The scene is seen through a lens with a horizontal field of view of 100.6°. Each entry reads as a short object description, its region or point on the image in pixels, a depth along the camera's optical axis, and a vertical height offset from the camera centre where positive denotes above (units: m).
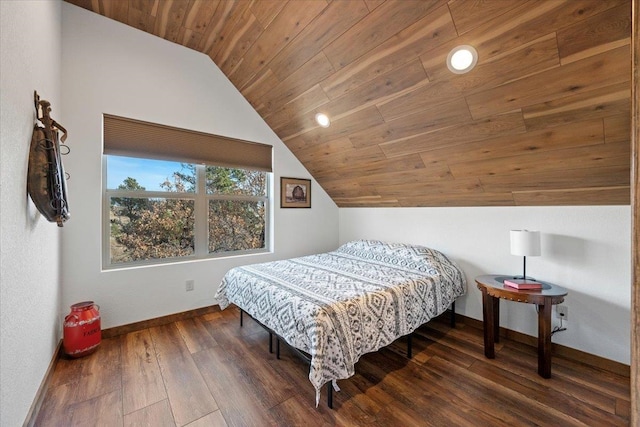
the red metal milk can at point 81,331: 2.15 -0.95
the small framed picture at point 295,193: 3.79 +0.31
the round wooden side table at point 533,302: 1.96 -0.70
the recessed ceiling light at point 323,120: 2.86 +1.03
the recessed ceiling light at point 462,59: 1.72 +1.02
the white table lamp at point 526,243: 2.16 -0.25
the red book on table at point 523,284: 2.08 -0.58
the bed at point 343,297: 1.67 -0.66
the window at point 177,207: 2.72 +0.08
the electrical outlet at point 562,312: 2.27 -0.86
